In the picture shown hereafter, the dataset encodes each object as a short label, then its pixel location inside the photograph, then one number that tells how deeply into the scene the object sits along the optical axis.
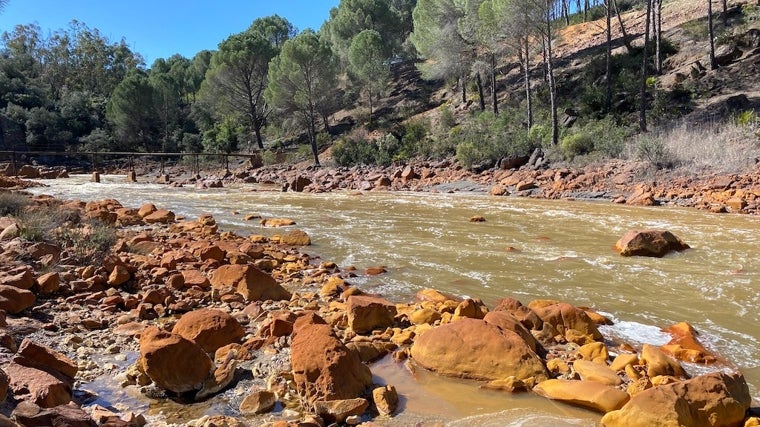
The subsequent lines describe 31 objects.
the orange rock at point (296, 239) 9.30
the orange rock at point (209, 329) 4.15
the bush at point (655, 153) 15.81
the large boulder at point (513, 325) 4.21
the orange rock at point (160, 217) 11.50
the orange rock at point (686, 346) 4.17
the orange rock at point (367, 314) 4.74
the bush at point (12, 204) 9.72
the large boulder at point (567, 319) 4.64
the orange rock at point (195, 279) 5.96
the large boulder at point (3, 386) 2.65
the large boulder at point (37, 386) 2.88
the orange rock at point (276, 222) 11.57
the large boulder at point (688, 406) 2.95
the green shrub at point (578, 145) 19.20
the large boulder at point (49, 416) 2.52
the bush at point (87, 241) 6.70
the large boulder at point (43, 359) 3.29
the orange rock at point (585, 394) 3.31
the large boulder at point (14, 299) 4.67
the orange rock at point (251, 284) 5.71
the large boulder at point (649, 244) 7.91
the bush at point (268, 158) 36.16
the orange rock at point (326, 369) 3.39
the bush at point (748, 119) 16.15
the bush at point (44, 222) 7.12
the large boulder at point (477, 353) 3.77
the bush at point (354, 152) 30.08
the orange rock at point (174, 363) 3.45
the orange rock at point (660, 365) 3.76
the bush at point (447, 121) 31.19
